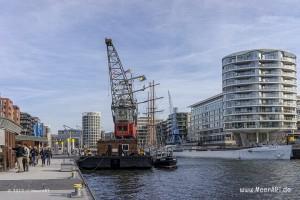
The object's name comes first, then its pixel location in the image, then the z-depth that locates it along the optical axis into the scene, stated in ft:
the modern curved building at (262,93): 370.13
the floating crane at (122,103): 218.24
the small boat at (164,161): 183.27
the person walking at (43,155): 124.76
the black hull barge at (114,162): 166.20
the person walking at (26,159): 92.11
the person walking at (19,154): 91.23
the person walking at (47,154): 134.22
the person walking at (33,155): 122.33
